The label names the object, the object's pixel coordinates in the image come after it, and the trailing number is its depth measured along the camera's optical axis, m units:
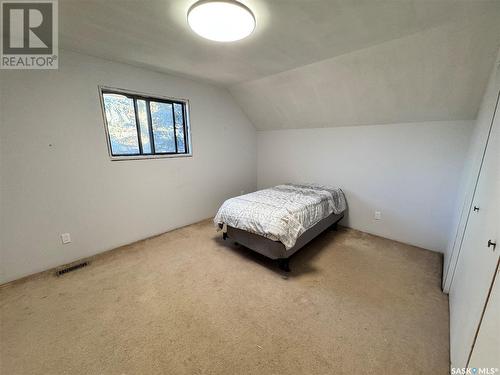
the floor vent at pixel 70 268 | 2.16
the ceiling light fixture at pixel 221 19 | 1.32
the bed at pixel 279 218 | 2.10
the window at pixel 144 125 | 2.51
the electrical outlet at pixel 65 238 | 2.26
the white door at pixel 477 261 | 0.94
